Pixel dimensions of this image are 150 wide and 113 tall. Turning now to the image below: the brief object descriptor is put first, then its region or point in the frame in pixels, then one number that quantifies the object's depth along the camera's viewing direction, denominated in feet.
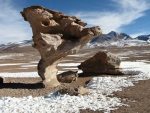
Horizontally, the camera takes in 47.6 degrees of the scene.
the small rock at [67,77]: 63.88
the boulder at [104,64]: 74.11
